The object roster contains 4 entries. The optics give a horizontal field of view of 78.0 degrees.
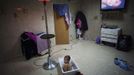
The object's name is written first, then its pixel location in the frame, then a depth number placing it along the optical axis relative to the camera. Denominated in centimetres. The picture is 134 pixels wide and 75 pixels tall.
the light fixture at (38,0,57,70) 193
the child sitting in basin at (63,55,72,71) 166
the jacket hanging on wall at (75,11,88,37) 348
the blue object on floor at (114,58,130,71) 192
